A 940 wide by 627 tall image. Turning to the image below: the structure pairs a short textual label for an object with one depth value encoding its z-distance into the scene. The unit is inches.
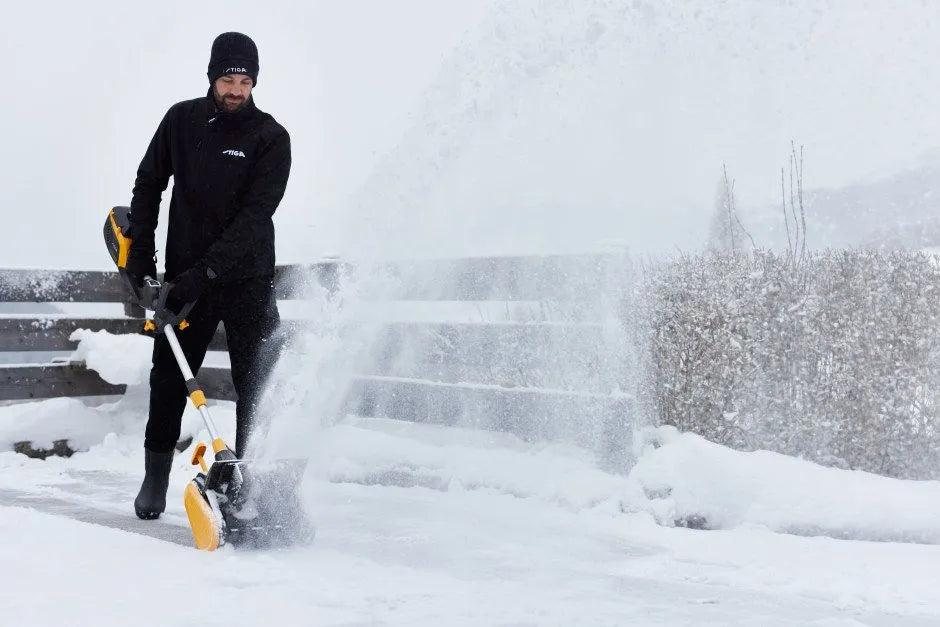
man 153.6
